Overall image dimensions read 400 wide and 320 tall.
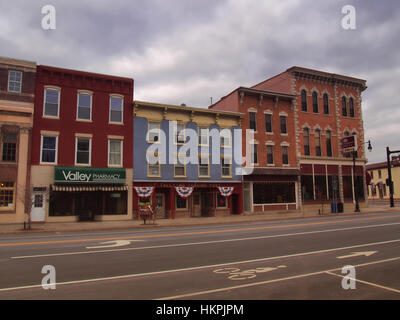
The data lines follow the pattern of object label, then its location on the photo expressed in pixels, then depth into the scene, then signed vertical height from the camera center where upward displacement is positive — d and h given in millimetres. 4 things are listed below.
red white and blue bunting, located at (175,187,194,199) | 27391 +324
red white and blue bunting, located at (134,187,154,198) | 26125 +343
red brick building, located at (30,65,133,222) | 23750 +3857
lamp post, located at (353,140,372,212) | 31512 +1357
